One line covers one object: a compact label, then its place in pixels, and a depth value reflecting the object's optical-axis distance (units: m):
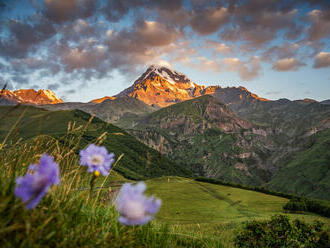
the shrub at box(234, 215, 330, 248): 7.05
